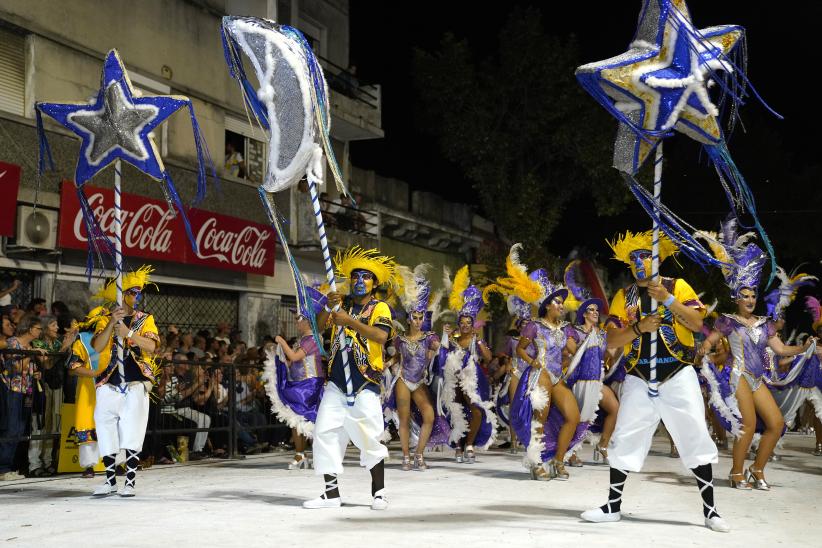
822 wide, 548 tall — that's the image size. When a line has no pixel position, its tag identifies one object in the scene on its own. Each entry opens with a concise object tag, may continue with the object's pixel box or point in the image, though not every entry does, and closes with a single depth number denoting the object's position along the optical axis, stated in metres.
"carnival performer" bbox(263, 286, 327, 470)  11.54
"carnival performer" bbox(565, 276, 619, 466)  11.23
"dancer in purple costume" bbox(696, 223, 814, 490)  9.41
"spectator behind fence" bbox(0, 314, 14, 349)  10.76
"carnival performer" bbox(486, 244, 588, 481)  10.46
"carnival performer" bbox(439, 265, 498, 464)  12.64
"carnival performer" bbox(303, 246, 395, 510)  7.93
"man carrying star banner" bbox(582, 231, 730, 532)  7.08
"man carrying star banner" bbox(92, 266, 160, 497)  8.65
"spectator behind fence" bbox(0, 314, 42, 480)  10.20
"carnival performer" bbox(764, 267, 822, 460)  12.94
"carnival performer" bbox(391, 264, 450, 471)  11.65
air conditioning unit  13.62
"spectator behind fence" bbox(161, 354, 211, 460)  12.35
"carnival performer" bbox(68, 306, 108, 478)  9.80
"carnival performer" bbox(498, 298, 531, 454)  11.89
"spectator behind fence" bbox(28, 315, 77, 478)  10.70
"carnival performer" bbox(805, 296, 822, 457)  13.61
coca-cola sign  14.49
